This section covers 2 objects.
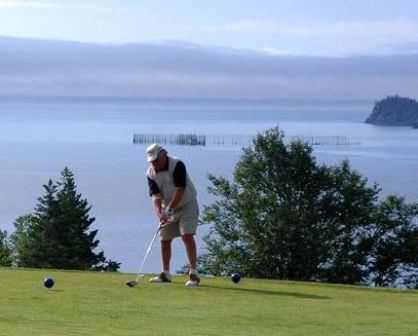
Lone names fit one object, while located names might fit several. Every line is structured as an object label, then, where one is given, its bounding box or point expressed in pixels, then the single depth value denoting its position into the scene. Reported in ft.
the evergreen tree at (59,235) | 176.73
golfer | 43.88
